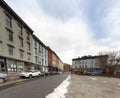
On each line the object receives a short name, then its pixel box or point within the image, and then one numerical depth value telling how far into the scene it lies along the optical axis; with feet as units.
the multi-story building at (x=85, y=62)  182.40
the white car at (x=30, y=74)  53.05
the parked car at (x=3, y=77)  34.98
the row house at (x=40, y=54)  86.84
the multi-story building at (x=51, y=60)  133.06
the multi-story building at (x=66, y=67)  302.01
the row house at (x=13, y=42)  49.45
